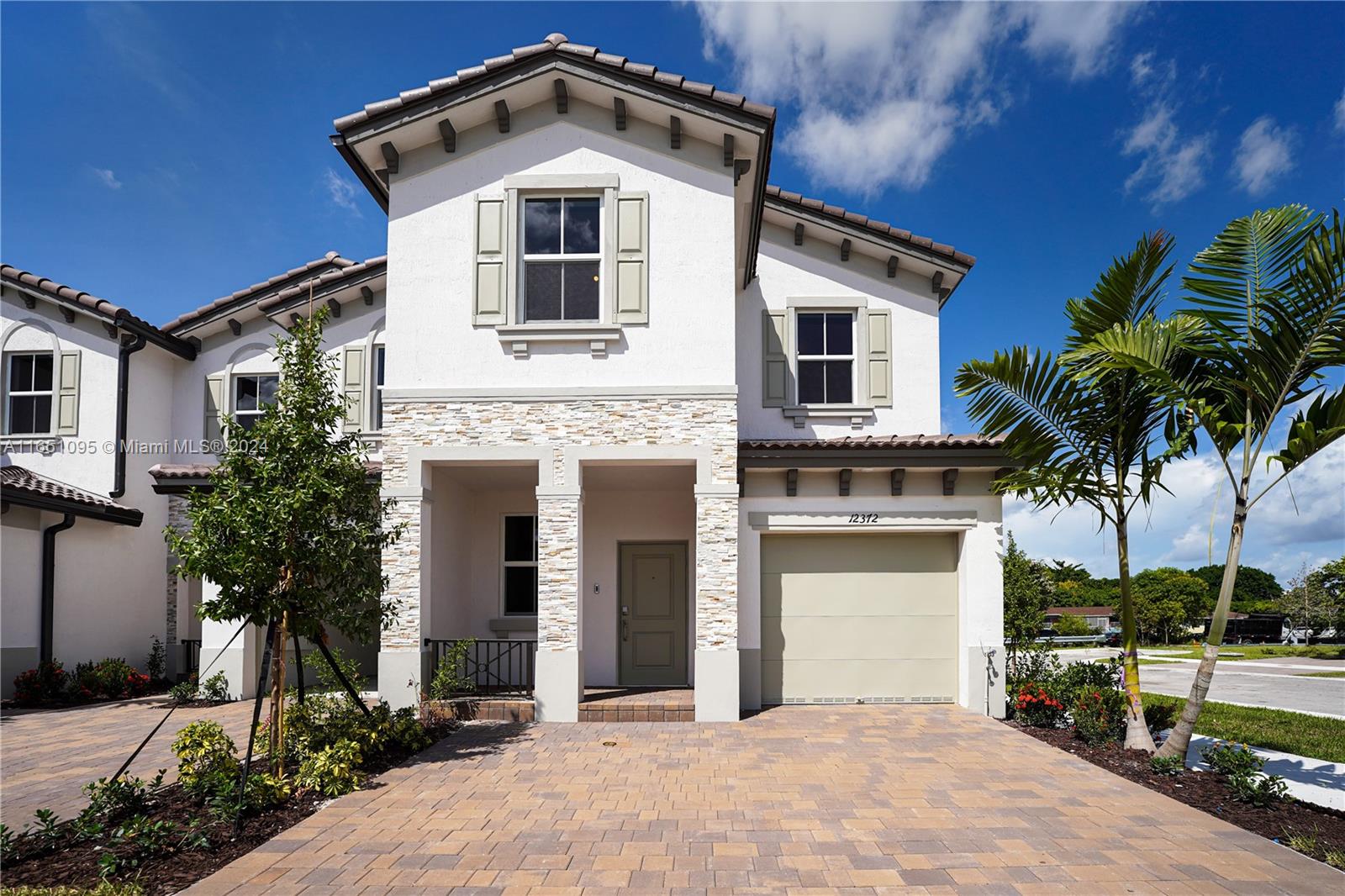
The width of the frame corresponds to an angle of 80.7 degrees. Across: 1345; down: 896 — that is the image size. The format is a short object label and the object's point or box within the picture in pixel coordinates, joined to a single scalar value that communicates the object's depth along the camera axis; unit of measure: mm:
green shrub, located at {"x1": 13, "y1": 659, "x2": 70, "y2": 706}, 12500
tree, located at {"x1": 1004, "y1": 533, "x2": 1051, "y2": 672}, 11922
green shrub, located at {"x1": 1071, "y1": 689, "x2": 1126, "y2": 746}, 9312
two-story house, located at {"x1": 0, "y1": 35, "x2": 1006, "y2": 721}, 10883
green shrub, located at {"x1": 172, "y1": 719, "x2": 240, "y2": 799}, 6992
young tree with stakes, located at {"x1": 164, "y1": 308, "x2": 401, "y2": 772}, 7535
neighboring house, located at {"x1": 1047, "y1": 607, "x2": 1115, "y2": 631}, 50622
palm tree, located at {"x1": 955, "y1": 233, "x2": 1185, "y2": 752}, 8930
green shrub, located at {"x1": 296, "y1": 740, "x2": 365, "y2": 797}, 7508
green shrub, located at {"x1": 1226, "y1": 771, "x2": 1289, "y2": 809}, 7121
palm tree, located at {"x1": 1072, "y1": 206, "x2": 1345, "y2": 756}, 7656
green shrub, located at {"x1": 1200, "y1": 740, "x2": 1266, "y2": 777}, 7430
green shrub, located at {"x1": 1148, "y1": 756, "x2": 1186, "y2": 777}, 8086
